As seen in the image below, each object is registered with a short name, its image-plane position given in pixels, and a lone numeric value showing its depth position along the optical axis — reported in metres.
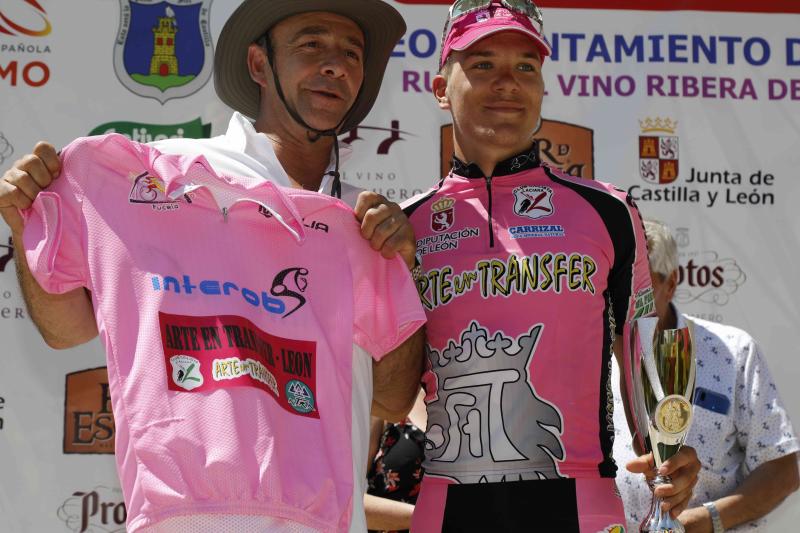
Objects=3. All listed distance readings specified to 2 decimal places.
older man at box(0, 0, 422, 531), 1.65
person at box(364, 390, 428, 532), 2.80
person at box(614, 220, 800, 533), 3.01
